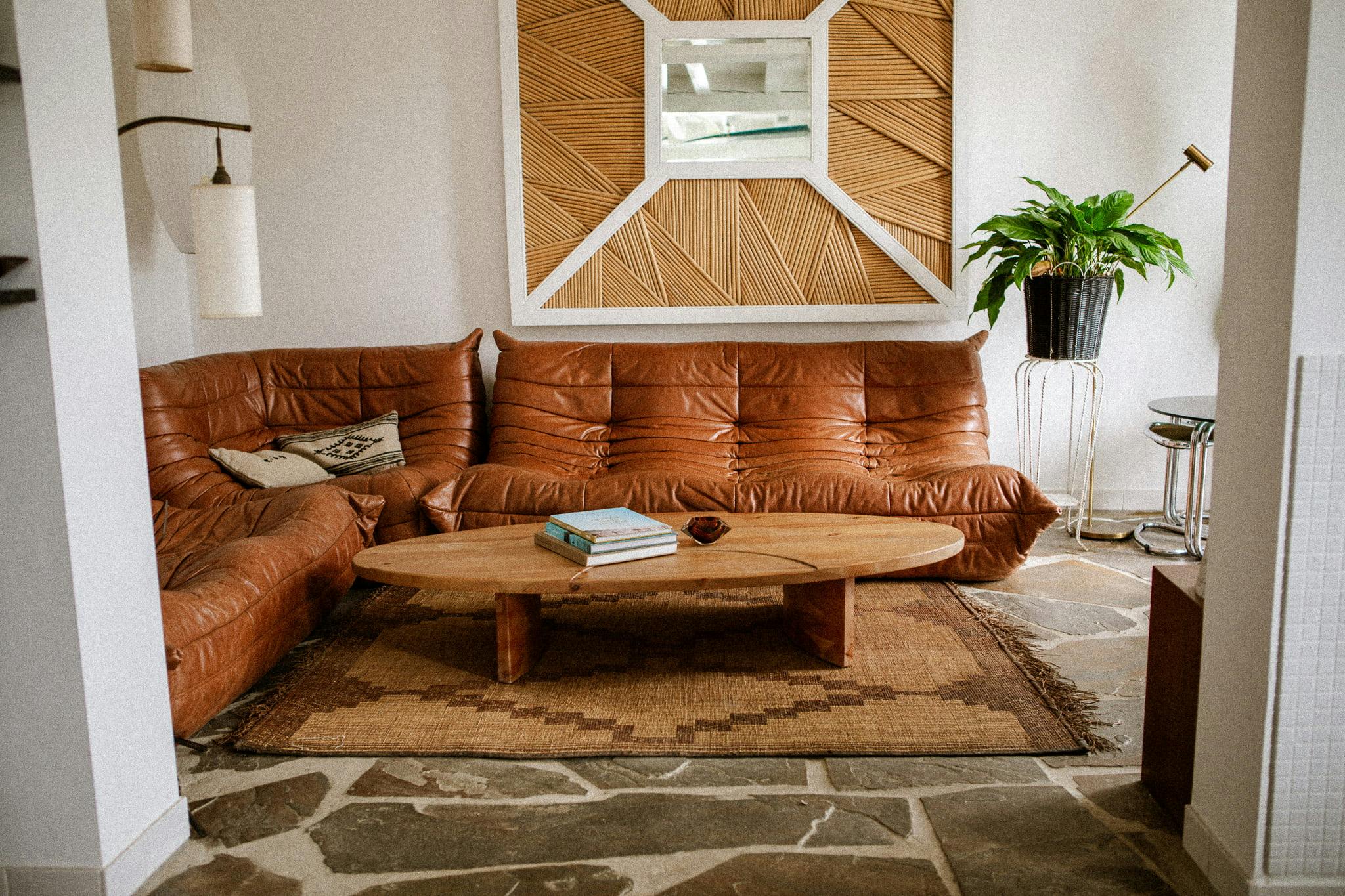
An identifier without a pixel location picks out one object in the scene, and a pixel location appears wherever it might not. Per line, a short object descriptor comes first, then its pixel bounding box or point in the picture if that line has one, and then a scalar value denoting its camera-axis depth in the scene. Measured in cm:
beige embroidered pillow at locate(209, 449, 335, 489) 385
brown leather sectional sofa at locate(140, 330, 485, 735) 259
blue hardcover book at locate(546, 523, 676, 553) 277
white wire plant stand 467
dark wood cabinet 206
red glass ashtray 294
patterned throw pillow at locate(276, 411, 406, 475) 405
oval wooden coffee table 266
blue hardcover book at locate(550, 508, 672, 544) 280
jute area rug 250
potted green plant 398
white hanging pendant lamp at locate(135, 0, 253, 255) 377
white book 276
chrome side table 389
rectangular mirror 448
